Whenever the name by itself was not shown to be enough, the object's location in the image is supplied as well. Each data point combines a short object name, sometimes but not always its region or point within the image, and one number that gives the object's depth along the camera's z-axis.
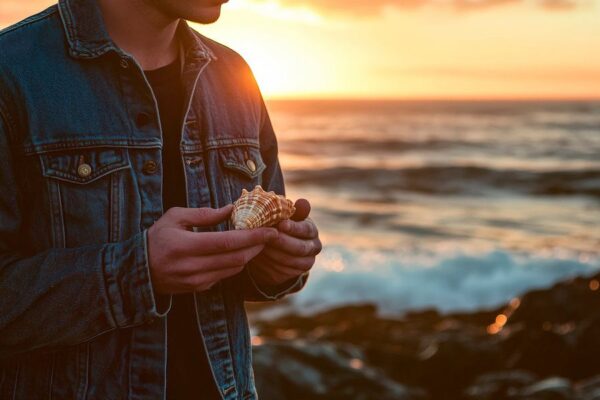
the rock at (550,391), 6.07
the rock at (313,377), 6.06
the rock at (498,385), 6.67
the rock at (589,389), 5.91
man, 1.92
